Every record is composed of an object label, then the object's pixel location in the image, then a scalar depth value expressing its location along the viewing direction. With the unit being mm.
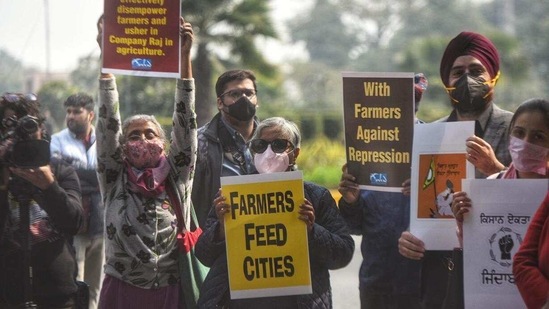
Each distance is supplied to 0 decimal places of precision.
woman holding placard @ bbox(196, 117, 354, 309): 11320
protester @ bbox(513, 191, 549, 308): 9531
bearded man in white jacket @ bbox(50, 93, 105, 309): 17750
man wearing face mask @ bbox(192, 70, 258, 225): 13492
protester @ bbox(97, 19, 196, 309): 11898
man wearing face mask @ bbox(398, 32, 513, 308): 11906
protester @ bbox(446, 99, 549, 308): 10406
